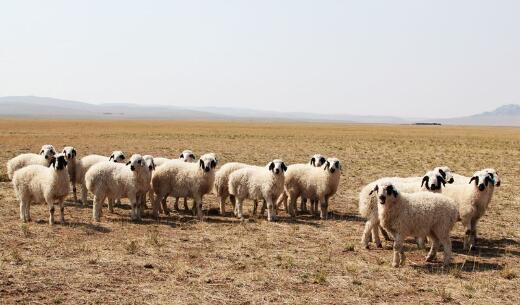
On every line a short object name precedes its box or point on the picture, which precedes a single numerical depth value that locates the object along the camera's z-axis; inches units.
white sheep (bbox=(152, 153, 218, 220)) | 591.2
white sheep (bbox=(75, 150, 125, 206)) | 645.9
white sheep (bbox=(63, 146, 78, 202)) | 657.0
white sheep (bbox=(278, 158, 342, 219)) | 609.3
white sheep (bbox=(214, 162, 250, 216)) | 623.5
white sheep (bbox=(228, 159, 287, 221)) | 580.1
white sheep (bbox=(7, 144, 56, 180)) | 680.4
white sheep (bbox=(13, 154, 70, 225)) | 521.3
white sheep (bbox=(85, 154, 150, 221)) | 559.8
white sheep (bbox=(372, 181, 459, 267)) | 413.7
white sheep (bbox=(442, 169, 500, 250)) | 473.2
